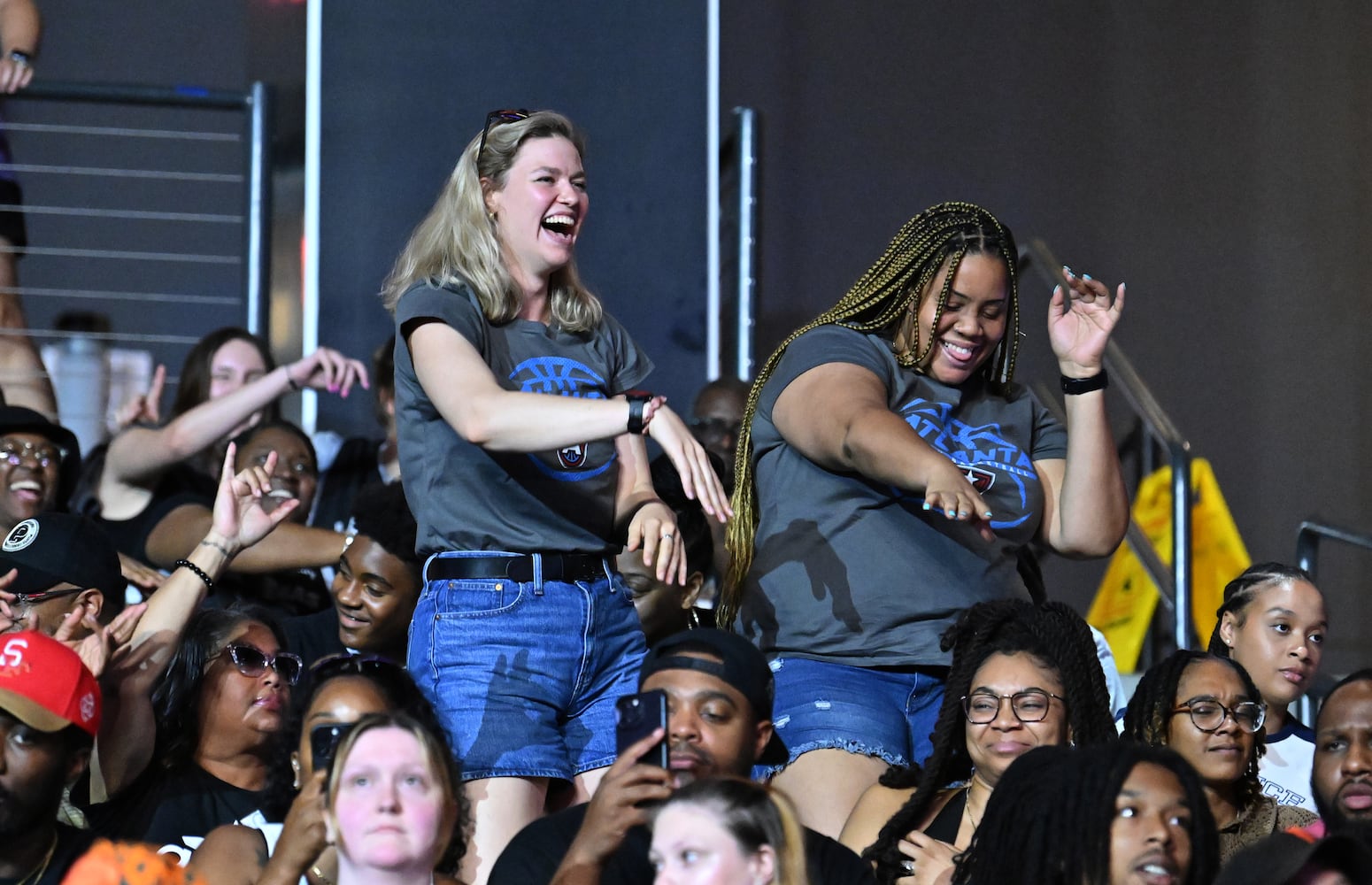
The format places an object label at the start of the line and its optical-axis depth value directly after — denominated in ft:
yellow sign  46.57
